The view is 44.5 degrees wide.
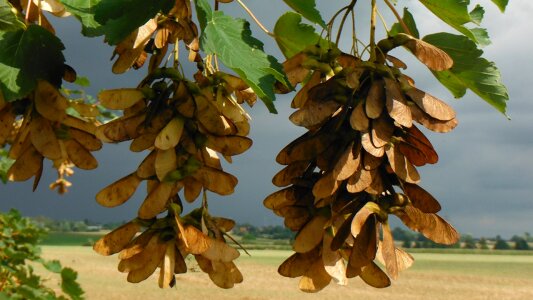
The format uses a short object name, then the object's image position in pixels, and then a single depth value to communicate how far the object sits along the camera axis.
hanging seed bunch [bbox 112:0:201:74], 1.05
